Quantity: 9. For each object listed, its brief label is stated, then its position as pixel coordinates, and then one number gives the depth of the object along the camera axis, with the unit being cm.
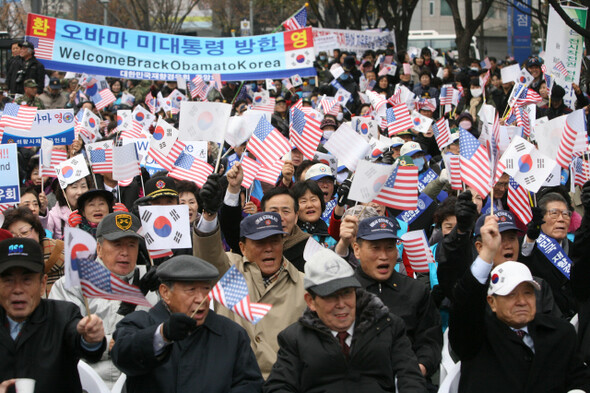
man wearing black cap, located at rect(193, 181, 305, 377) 582
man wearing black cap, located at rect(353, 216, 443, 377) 568
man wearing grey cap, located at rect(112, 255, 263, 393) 469
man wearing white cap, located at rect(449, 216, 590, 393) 499
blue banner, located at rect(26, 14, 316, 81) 1320
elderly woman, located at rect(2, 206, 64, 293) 662
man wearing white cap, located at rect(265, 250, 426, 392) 483
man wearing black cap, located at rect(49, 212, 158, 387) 572
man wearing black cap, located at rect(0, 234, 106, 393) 461
